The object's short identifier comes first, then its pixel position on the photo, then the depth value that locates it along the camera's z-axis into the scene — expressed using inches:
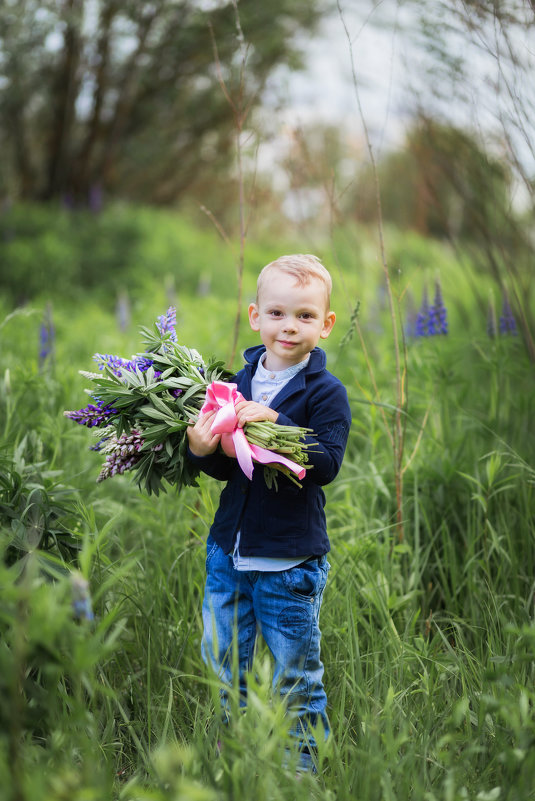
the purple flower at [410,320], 160.6
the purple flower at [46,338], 142.9
